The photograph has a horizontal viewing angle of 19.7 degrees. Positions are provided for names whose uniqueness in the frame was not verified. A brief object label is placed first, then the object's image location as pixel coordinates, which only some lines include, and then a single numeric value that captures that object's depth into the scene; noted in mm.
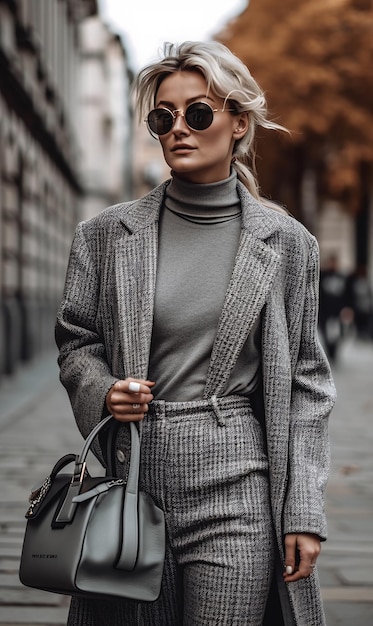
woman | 2195
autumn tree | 25938
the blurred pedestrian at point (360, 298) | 18562
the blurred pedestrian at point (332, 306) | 15805
